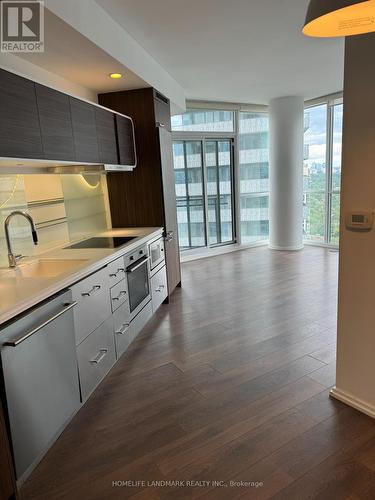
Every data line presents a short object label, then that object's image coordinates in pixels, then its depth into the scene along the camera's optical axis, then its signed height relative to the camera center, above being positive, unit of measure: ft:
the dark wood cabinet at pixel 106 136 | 10.72 +1.57
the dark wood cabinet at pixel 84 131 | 9.34 +1.55
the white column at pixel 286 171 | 20.98 +0.46
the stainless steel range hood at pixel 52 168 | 7.84 +0.60
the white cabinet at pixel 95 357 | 7.45 -3.77
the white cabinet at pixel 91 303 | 7.34 -2.54
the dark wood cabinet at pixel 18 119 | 6.53 +1.40
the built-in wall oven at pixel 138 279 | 10.36 -2.87
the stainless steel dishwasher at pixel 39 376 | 5.37 -3.10
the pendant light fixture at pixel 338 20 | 4.24 +1.96
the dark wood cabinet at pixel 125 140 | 12.05 +1.58
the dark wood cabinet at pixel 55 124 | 7.83 +1.52
